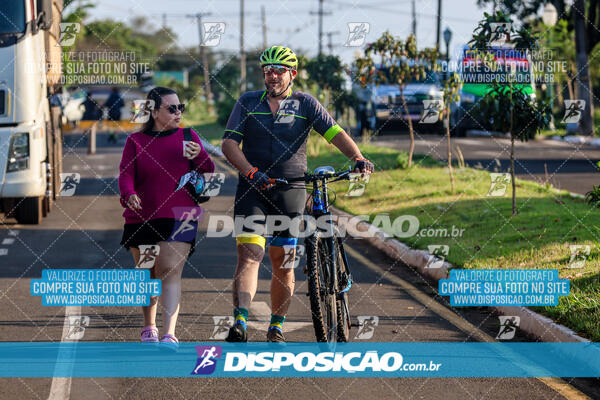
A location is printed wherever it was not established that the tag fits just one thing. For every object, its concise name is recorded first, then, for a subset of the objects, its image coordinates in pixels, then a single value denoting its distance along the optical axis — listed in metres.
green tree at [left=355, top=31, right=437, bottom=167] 20.83
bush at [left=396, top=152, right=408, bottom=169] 21.75
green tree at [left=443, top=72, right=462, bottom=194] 17.81
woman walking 7.14
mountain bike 7.26
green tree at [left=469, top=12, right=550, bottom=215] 14.65
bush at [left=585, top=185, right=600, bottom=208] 8.78
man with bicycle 7.38
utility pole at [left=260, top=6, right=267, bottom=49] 67.50
